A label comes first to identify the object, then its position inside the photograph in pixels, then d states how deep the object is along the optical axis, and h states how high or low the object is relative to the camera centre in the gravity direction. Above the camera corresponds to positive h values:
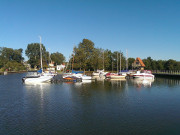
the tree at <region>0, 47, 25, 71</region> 146.88 +12.08
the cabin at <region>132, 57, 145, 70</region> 119.62 +2.87
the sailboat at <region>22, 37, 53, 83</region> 52.28 -3.31
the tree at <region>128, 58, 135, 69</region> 126.43 +5.33
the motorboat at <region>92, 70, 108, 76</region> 85.75 -2.56
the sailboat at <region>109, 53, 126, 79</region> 72.00 -3.50
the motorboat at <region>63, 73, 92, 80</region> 60.03 -2.88
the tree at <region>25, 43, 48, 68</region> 177.40 +18.33
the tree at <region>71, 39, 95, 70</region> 97.38 +8.84
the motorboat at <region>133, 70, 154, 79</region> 69.25 -3.29
